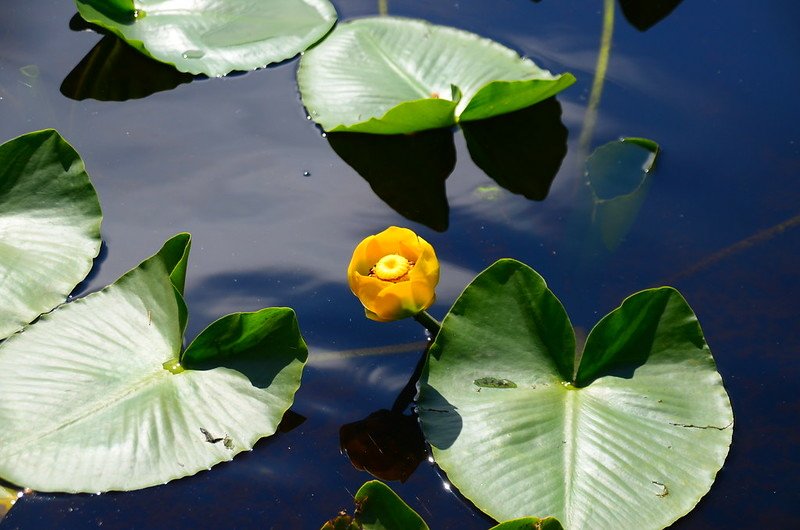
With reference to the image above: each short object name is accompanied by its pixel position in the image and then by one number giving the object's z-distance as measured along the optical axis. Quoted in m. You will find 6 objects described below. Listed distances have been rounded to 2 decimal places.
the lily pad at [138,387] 2.63
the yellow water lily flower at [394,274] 2.64
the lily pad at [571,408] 2.61
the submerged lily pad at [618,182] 2.81
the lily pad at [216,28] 2.91
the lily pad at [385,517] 2.56
